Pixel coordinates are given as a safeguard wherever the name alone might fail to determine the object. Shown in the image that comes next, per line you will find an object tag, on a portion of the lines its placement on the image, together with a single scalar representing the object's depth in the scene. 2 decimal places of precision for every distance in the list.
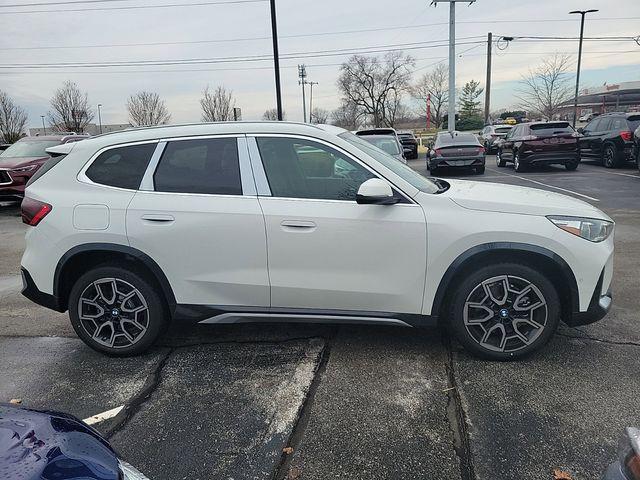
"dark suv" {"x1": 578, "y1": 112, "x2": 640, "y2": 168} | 15.51
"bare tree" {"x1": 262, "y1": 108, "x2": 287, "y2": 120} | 51.28
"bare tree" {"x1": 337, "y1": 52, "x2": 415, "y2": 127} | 63.66
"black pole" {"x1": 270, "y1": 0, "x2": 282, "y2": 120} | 17.86
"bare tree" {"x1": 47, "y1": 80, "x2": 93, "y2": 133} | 38.06
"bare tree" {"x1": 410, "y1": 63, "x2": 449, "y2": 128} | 67.75
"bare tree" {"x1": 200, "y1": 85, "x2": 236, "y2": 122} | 40.47
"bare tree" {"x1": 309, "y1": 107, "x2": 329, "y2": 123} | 72.20
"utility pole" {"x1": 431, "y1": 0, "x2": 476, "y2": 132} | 26.69
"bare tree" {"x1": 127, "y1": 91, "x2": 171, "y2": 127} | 42.00
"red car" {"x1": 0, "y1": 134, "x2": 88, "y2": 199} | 11.85
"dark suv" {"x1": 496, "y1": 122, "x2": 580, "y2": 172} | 15.91
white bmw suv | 3.49
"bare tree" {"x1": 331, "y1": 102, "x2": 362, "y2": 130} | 67.44
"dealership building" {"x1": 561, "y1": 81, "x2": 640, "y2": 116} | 50.42
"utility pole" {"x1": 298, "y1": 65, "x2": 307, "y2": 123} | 53.50
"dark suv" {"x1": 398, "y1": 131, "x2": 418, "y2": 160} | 26.53
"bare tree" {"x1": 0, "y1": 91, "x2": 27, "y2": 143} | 36.04
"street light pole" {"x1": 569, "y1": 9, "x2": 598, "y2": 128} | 36.24
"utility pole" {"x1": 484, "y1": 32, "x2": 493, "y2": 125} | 38.97
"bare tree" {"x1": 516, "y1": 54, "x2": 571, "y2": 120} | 47.59
